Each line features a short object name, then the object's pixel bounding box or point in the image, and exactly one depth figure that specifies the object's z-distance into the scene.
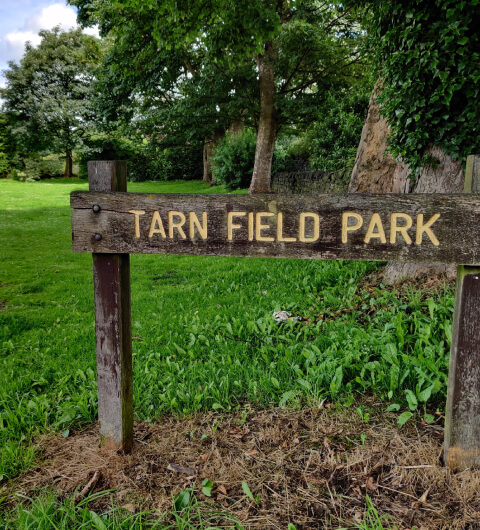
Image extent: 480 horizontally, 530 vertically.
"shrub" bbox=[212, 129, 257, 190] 17.78
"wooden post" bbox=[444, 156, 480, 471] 2.06
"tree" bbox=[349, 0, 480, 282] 3.69
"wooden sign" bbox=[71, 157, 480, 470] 2.02
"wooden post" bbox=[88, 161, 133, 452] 2.34
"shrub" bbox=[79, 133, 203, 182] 28.97
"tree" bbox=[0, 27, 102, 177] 30.98
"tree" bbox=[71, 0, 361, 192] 12.58
